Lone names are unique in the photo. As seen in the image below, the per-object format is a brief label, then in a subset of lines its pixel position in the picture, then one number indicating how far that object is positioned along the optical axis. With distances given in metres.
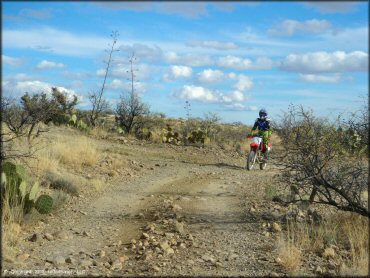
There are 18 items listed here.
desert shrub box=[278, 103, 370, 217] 7.54
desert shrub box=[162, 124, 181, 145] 20.78
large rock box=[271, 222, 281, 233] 7.87
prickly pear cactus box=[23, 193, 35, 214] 7.86
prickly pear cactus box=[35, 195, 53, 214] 7.98
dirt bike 14.99
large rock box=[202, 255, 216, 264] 6.30
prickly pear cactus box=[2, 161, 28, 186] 8.05
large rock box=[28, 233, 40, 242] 7.00
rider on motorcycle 15.10
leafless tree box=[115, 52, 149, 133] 23.73
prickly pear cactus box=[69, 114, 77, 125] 21.78
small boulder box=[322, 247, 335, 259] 6.60
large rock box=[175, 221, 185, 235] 7.57
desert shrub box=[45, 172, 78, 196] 10.27
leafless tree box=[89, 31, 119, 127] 24.31
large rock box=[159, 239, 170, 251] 6.66
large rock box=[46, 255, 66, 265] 6.09
